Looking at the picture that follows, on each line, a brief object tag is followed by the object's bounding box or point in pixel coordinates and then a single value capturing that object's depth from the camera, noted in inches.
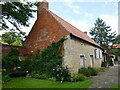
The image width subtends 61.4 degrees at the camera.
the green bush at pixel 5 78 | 305.3
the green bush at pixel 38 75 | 354.5
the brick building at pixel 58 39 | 365.9
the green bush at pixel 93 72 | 401.8
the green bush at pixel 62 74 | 309.7
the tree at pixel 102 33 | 1371.8
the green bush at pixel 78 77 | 308.3
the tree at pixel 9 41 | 1263.5
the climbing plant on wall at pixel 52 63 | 321.2
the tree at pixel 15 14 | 373.4
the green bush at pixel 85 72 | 375.3
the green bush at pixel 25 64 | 414.6
